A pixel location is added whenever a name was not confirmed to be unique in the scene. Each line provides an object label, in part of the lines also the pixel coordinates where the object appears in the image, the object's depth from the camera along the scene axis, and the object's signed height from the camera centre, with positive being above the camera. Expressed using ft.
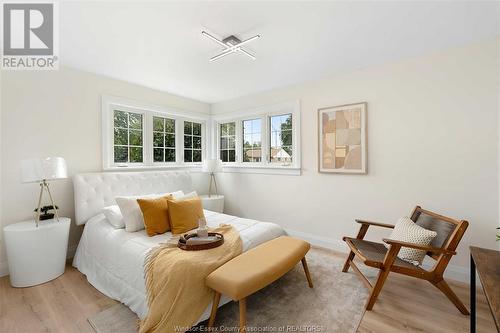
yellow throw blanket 5.20 -3.00
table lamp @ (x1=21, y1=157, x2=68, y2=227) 7.44 -0.20
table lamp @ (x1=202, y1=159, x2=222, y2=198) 13.99 -0.09
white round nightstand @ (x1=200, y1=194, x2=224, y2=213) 13.26 -2.32
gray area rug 5.83 -4.15
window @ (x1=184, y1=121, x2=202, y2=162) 14.80 +1.46
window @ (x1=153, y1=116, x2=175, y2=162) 13.12 +1.44
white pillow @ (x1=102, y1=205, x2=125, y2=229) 8.44 -1.99
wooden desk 3.46 -2.07
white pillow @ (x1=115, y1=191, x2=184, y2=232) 8.18 -1.83
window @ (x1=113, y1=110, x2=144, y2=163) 11.50 +1.40
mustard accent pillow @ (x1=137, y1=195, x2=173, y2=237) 7.95 -1.86
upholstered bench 5.31 -2.76
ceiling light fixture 7.33 +3.90
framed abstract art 9.93 +1.13
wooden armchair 6.26 -2.83
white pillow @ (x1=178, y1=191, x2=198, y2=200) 9.67 -1.45
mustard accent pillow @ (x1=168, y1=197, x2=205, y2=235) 8.20 -1.92
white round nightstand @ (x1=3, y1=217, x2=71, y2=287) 7.48 -2.94
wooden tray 6.59 -2.40
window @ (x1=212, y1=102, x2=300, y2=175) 12.31 +1.47
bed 6.43 -2.50
